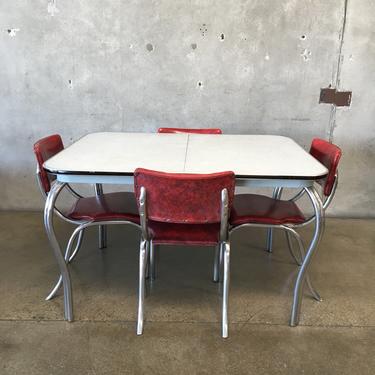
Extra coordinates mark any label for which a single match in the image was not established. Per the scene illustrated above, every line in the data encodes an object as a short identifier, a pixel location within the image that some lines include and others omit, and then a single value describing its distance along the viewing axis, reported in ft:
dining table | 5.61
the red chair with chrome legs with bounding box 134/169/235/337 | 5.32
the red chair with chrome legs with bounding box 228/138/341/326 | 6.33
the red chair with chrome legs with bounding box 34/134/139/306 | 6.48
